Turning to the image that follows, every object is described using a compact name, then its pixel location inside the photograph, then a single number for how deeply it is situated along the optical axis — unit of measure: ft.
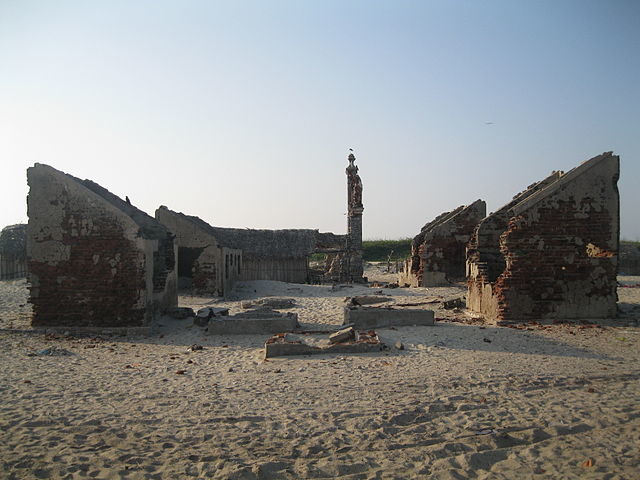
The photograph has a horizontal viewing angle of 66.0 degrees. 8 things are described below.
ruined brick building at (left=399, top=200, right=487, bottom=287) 60.70
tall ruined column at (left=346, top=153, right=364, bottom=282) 92.27
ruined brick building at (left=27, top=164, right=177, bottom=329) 33.35
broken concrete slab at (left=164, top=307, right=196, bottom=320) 38.59
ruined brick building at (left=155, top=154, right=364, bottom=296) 58.85
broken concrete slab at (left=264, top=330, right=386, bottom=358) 26.08
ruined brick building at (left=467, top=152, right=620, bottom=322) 34.37
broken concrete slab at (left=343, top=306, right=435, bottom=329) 33.60
